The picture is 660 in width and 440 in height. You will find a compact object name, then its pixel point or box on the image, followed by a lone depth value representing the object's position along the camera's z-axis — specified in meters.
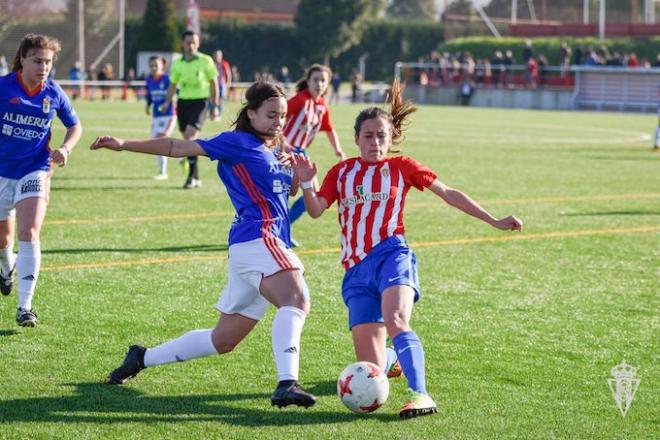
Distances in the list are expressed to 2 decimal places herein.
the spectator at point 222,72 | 33.33
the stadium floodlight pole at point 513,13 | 74.19
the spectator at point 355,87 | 57.91
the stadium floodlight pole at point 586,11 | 75.06
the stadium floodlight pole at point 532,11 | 81.94
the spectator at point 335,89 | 58.97
